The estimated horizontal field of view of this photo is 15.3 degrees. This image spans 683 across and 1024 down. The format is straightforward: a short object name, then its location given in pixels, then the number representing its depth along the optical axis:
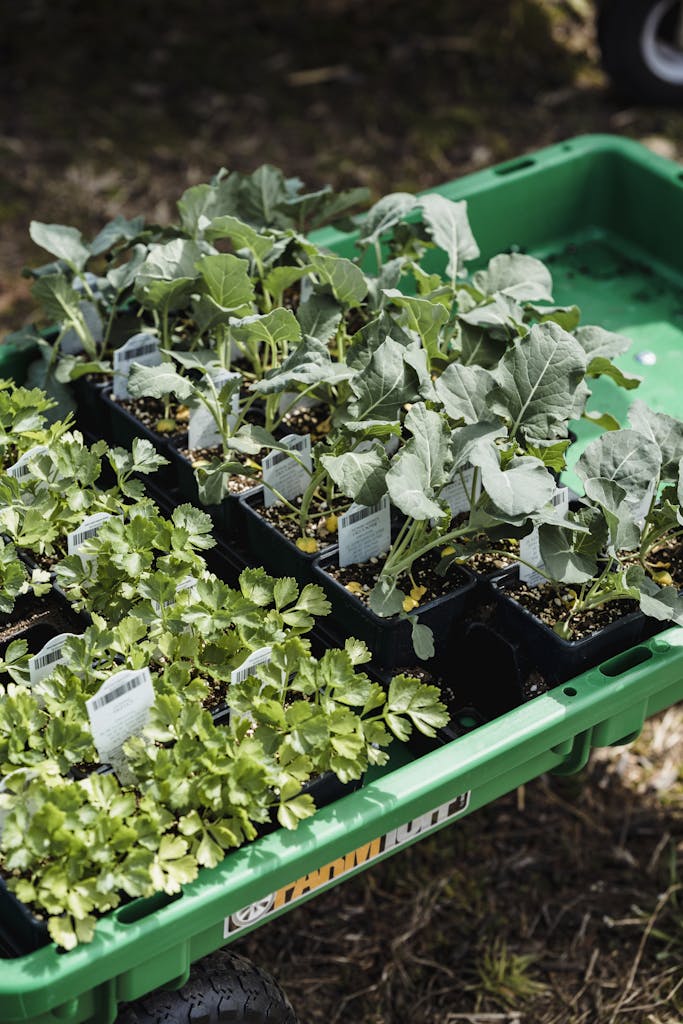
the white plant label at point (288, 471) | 2.15
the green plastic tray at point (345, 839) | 1.79
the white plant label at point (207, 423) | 2.20
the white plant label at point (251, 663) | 1.96
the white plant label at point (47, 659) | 1.97
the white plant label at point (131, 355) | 2.29
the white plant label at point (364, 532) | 2.08
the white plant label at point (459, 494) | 2.15
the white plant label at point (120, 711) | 1.90
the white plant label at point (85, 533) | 2.06
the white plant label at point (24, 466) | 2.12
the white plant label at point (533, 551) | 2.08
